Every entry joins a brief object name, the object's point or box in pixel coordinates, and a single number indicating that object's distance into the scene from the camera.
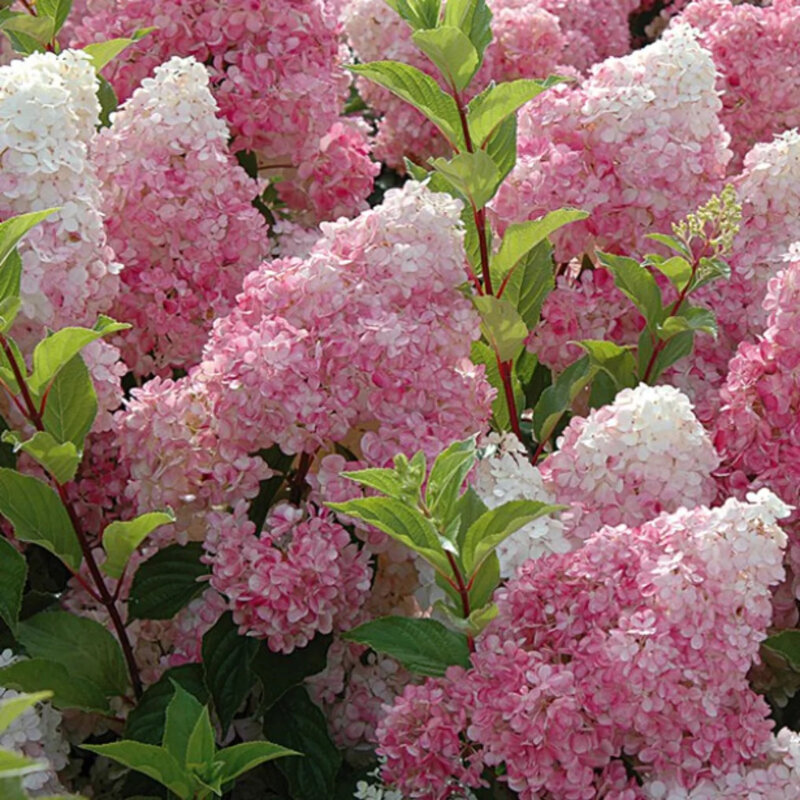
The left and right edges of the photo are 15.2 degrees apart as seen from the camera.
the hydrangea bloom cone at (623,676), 2.06
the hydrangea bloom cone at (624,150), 2.47
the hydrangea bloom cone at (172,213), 2.39
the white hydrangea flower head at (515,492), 2.19
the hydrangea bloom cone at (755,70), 2.79
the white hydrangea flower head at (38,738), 2.16
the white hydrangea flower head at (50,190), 2.26
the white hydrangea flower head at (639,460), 2.21
